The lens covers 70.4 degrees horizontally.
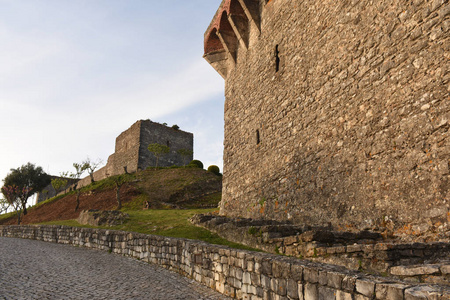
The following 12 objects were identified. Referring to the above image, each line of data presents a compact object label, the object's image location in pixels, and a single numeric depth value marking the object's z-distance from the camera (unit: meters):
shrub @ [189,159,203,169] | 37.23
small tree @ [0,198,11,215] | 41.81
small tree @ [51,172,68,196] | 32.84
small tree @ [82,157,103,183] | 32.10
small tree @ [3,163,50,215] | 35.66
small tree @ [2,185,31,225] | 29.08
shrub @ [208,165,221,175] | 35.62
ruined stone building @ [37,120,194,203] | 38.84
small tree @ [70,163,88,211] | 31.43
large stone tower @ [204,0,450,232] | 4.99
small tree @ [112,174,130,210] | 23.57
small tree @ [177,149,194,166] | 41.49
